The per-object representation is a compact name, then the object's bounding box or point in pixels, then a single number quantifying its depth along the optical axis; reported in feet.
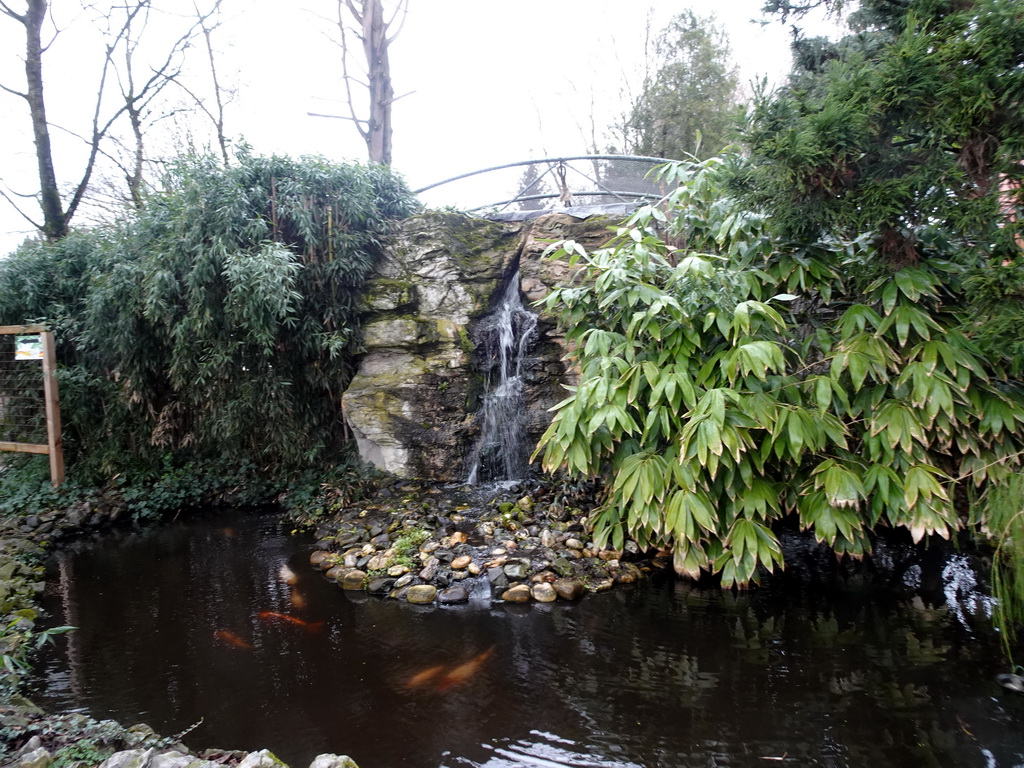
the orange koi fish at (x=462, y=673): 11.14
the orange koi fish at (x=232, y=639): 12.81
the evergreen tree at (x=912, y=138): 9.82
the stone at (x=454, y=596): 14.62
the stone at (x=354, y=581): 15.71
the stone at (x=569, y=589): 14.44
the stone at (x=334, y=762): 7.84
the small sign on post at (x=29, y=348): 22.81
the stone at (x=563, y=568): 15.11
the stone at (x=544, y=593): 14.42
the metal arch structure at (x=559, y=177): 25.57
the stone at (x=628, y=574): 15.07
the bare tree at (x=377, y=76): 38.09
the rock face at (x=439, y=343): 21.90
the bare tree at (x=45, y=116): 28.63
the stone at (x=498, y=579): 14.90
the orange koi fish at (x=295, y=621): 13.56
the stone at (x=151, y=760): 7.13
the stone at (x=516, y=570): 15.15
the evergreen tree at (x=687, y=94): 37.37
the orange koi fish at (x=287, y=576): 16.21
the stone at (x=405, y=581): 15.39
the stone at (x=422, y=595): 14.74
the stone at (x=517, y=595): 14.46
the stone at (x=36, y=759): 6.98
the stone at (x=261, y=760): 7.59
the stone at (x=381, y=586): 15.34
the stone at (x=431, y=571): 15.44
